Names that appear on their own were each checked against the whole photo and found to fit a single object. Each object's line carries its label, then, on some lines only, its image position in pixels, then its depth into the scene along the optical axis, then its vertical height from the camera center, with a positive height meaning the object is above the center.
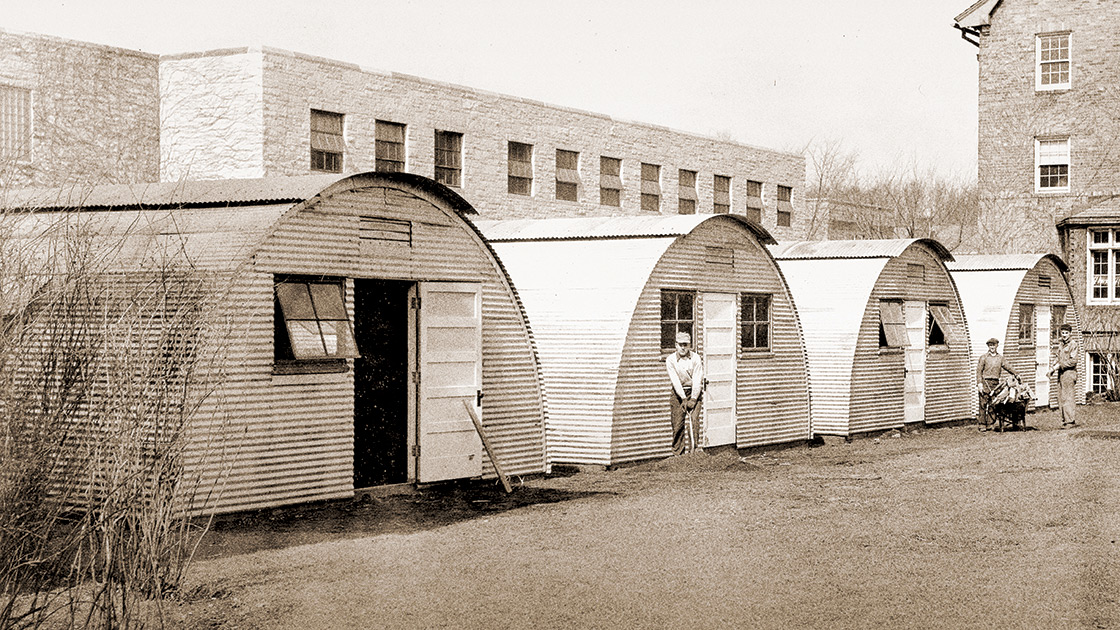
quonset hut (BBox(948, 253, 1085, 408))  28.95 +0.30
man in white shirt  18.88 -1.06
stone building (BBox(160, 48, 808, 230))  29.30 +4.57
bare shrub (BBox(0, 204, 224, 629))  6.96 -0.65
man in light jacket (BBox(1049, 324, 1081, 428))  25.20 -1.08
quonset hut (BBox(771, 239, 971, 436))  23.83 -0.20
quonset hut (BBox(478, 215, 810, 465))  18.64 -0.10
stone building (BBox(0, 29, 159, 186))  27.59 +4.78
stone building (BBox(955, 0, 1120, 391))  37.09 +5.78
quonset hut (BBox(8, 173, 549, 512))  13.06 -0.21
